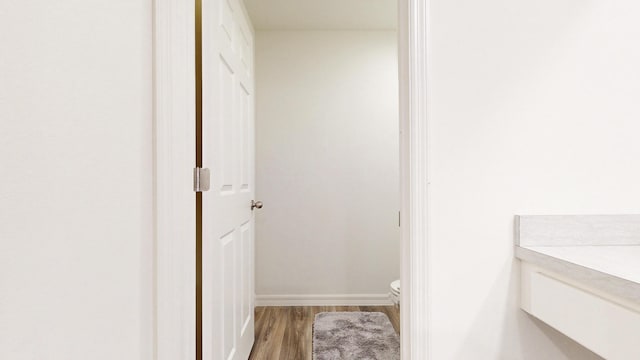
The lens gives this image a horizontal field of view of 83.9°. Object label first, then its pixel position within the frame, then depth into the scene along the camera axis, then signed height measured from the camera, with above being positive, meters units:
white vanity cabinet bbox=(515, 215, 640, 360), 0.78 -0.25
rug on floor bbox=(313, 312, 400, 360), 2.10 -1.04
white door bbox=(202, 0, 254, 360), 1.28 -0.01
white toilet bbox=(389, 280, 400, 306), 2.12 -0.70
